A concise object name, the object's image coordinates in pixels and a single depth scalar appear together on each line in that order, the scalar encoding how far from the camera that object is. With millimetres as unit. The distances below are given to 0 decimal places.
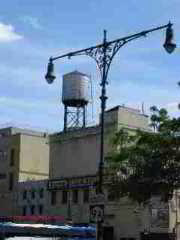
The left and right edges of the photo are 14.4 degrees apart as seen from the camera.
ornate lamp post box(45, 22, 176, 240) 26234
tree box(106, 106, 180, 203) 32875
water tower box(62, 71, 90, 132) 81938
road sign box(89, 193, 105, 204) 26312
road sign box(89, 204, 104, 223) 26047
